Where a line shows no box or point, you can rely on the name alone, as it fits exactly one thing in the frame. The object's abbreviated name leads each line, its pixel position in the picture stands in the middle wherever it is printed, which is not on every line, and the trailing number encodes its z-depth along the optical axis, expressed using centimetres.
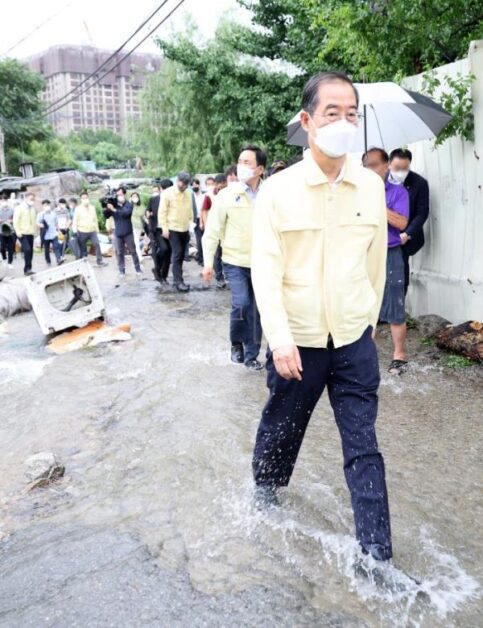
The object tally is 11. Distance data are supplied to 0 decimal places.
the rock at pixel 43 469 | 388
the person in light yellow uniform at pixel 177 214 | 1022
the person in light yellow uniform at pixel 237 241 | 561
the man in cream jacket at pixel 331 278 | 249
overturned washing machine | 764
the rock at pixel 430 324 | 639
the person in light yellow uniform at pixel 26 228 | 1503
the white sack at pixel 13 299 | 995
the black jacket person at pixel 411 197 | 563
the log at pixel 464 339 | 558
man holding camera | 1241
